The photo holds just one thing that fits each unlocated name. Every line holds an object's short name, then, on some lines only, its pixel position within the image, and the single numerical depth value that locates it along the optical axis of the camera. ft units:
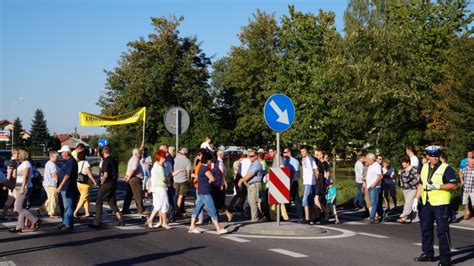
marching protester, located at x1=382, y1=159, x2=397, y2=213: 59.93
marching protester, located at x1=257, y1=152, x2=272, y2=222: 53.21
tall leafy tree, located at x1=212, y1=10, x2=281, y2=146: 193.47
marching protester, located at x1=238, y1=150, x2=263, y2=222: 51.26
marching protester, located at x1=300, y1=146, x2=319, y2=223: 50.78
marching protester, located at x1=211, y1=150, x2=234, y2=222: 51.09
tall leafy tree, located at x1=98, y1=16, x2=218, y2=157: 169.48
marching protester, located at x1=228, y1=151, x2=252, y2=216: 55.11
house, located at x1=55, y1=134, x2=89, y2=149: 547.49
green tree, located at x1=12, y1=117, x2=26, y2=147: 335.26
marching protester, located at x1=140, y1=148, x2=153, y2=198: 60.51
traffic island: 44.32
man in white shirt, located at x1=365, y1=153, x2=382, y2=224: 52.49
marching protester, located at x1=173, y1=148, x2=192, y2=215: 53.73
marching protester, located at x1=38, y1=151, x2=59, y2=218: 53.83
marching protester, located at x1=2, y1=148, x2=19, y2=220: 48.67
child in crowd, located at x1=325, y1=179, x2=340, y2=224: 52.39
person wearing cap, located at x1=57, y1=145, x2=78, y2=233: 45.14
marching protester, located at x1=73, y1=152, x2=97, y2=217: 53.67
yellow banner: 86.07
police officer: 32.35
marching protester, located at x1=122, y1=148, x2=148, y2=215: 54.34
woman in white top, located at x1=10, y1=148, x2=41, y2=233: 44.37
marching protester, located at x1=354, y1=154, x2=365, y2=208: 62.18
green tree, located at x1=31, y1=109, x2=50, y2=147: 429.38
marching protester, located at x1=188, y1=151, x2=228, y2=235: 44.37
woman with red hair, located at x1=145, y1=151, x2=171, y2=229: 46.85
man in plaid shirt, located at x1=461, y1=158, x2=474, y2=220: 55.36
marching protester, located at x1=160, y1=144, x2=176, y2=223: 52.50
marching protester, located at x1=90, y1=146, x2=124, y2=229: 48.26
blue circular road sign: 45.93
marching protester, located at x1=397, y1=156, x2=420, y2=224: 54.49
